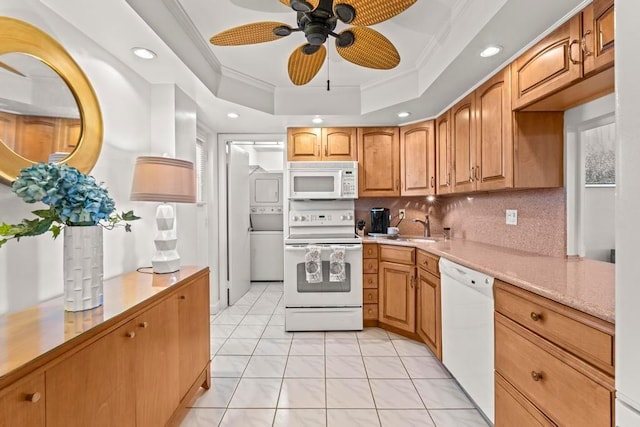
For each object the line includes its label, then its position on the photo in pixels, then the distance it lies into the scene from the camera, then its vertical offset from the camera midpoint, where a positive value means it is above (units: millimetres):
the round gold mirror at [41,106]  1194 +494
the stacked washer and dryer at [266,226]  4922 -206
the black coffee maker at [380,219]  3436 -71
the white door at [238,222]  3695 -103
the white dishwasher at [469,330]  1590 -700
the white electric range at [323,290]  2941 -754
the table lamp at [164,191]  1712 +136
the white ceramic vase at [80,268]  1165 -210
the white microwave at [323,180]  3223 +362
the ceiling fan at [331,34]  1273 +889
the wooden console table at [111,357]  830 -508
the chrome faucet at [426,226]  3355 -143
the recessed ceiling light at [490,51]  1771 +972
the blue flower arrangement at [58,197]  1020 +62
